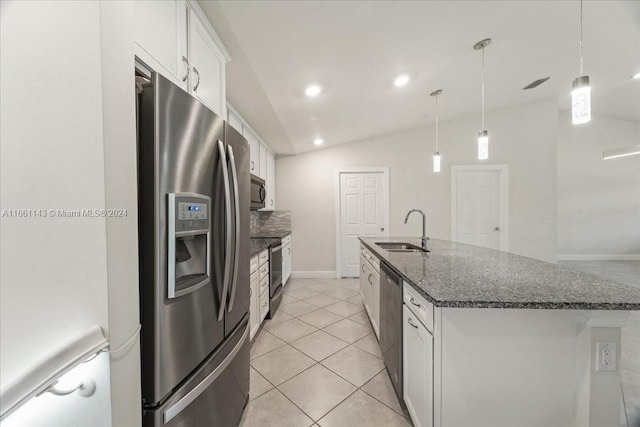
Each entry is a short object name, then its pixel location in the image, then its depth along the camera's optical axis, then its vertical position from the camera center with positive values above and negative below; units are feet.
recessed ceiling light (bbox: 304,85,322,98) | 8.30 +4.17
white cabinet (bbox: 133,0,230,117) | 3.51 +2.87
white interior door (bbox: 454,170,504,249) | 15.17 +0.27
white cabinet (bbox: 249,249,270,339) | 7.33 -2.56
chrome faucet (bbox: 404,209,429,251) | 7.87 -1.08
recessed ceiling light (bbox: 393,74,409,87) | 8.75 +4.76
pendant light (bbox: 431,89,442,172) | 9.77 +1.90
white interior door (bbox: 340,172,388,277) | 15.62 -0.10
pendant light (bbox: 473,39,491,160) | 7.05 +1.88
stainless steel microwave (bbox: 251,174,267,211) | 9.89 +0.79
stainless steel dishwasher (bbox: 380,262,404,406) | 5.03 -2.59
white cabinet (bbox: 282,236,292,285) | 12.19 -2.52
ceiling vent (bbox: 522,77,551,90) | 11.44 +6.01
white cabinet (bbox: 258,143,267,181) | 12.51 +2.60
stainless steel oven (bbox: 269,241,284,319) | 9.42 -2.77
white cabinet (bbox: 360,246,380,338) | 7.30 -2.55
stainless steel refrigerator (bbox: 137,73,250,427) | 2.73 -0.58
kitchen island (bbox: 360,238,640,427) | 3.35 -2.07
